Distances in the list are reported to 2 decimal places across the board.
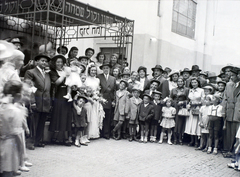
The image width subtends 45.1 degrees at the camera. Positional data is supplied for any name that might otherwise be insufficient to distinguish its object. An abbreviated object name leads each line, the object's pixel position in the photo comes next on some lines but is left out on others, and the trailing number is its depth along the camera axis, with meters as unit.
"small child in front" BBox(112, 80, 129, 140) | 7.62
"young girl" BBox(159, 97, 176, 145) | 7.61
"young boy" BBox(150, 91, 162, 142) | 7.63
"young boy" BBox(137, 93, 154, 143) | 7.56
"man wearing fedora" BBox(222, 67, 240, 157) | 6.65
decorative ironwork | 8.84
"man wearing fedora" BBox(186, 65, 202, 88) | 9.07
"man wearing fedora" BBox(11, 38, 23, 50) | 7.46
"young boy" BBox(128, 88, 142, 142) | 7.62
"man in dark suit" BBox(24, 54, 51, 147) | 5.93
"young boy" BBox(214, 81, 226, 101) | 7.29
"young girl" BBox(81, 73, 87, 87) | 6.82
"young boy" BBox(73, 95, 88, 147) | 6.62
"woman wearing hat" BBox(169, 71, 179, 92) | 8.68
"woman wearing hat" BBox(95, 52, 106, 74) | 9.11
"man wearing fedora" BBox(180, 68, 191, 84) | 8.77
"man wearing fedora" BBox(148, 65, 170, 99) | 8.18
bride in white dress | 7.13
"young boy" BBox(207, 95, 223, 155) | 6.91
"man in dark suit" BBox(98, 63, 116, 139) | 7.64
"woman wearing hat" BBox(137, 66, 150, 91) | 8.30
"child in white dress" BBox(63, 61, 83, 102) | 6.32
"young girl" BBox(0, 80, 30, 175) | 3.41
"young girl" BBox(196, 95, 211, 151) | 7.10
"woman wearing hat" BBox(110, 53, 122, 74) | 9.01
